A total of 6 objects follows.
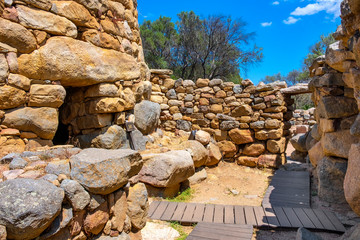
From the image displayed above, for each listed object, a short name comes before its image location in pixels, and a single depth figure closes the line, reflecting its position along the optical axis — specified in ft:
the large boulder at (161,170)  13.55
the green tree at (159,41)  40.96
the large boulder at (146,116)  15.25
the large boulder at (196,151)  17.30
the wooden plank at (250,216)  10.91
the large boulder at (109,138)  12.32
